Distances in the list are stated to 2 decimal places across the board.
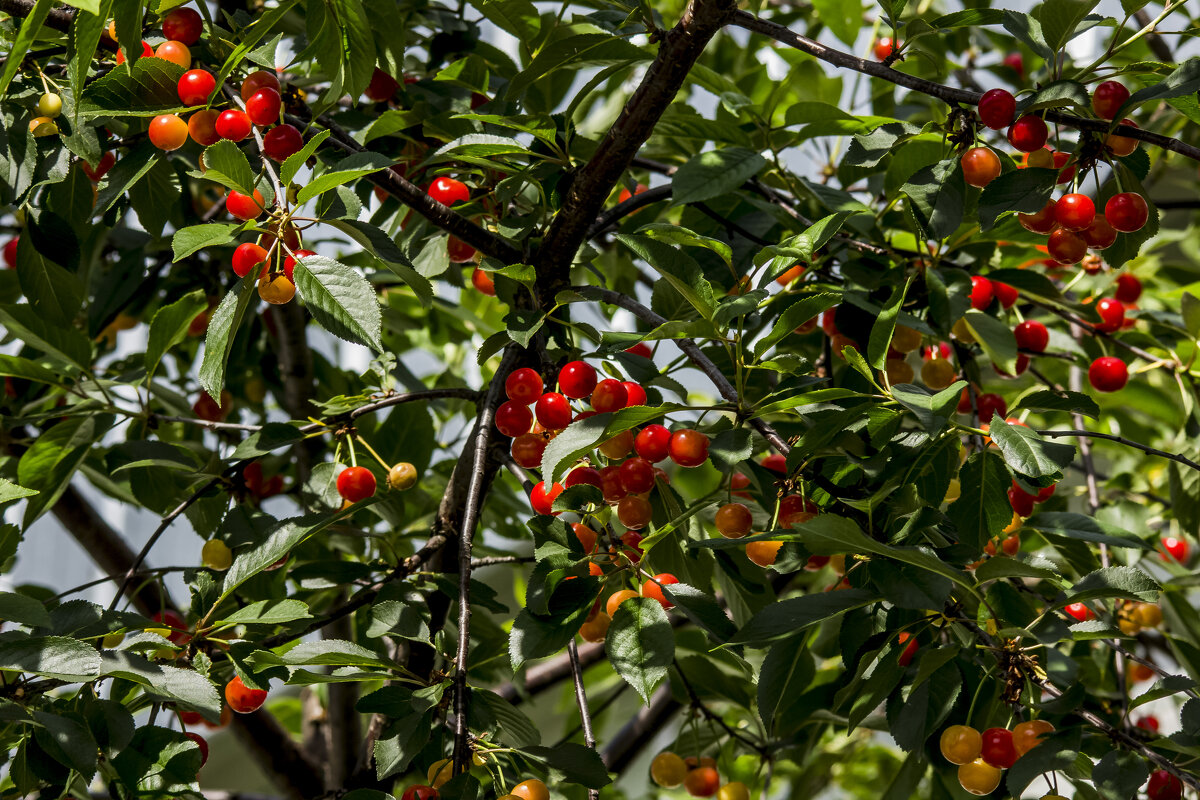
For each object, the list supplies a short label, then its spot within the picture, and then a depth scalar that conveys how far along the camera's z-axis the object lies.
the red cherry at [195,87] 2.41
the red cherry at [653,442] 2.40
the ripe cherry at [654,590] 2.39
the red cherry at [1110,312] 2.67
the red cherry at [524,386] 2.42
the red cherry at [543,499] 2.41
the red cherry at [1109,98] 2.38
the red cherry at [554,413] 2.41
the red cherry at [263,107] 2.42
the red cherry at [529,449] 2.44
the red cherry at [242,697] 2.47
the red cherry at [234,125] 2.41
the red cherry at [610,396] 2.39
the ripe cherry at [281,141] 2.43
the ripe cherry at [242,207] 2.42
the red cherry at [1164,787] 2.40
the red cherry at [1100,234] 2.41
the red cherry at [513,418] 2.44
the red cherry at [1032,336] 2.64
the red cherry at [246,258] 2.37
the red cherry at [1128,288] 2.70
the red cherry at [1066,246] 2.43
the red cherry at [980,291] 2.57
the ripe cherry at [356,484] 2.51
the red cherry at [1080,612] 2.60
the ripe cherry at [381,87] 2.57
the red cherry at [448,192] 2.53
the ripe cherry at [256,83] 2.44
